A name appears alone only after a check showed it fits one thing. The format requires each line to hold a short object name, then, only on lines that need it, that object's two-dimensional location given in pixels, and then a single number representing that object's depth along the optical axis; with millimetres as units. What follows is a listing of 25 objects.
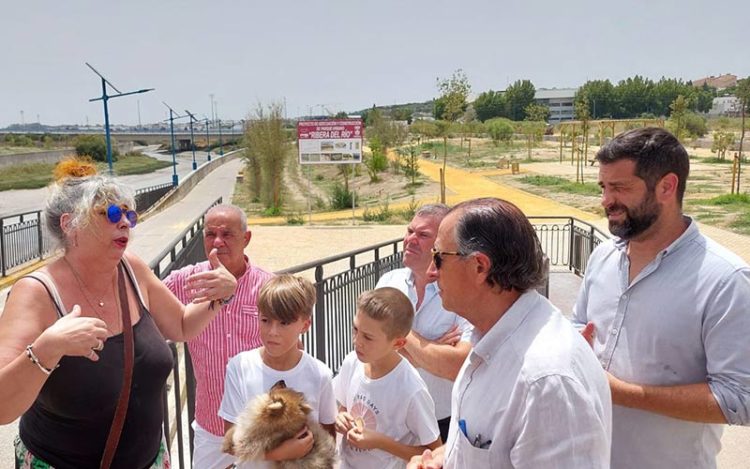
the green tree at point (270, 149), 32750
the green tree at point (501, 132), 74688
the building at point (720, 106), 125562
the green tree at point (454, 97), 30688
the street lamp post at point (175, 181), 40338
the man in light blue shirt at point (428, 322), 2740
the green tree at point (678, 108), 41247
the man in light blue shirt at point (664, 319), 2045
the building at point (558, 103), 167125
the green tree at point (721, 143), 46156
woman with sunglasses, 2154
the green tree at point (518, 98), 131500
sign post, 23141
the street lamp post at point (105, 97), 25894
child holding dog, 2732
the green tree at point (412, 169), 36094
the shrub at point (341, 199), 28922
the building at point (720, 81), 188250
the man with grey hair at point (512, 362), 1427
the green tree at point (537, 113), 74750
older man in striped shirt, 3129
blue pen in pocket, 1608
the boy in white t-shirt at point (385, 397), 2602
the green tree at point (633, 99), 120250
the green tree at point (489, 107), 131500
